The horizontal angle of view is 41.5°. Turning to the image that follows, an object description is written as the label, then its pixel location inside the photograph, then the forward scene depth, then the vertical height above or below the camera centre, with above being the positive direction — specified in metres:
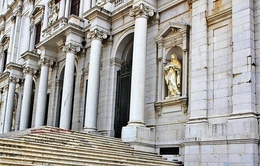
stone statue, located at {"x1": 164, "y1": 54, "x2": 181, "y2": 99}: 15.05 +2.79
